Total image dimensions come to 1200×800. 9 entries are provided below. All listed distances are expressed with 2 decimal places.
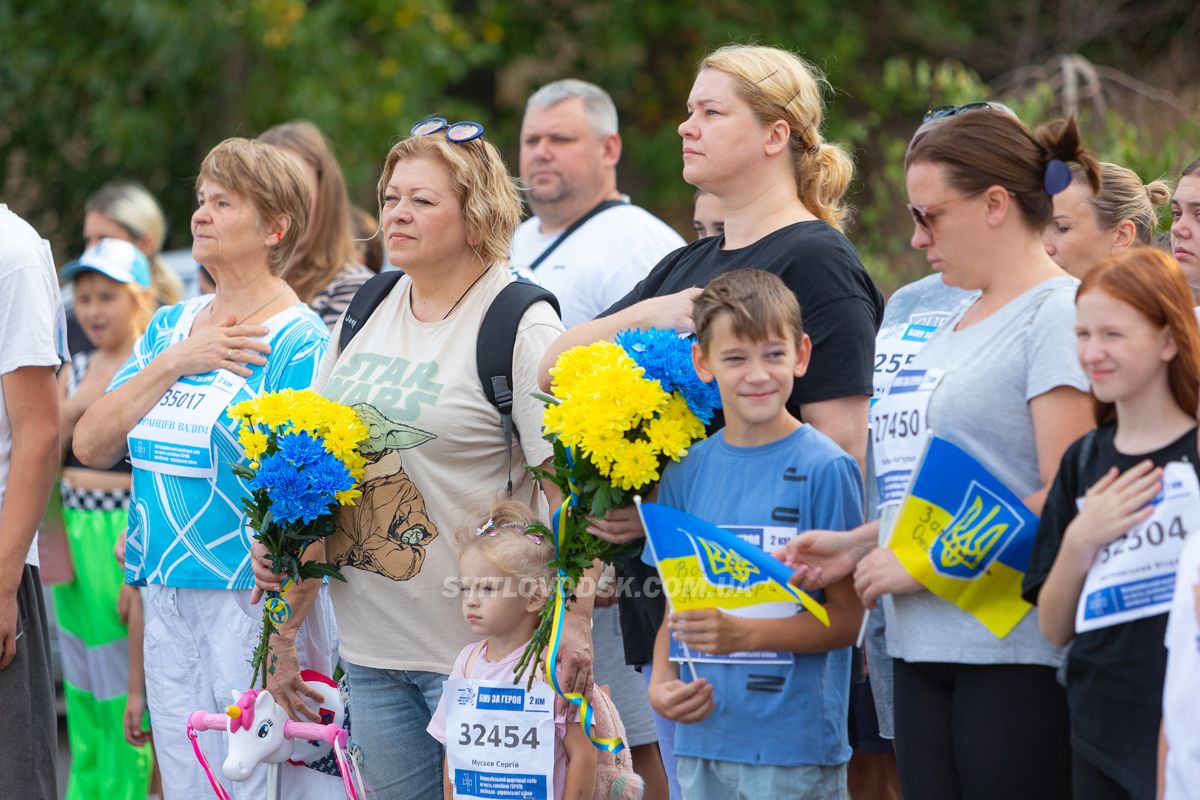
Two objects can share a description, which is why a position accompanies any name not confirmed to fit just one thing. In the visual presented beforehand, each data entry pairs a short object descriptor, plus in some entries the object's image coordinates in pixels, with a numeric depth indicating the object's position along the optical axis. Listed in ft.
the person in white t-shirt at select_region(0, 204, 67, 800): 25.96
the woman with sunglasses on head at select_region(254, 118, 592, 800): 24.53
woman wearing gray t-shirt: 19.06
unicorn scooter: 25.61
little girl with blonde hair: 23.56
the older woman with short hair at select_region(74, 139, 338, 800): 27.48
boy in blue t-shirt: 20.79
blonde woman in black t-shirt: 22.13
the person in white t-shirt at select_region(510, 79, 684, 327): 35.27
